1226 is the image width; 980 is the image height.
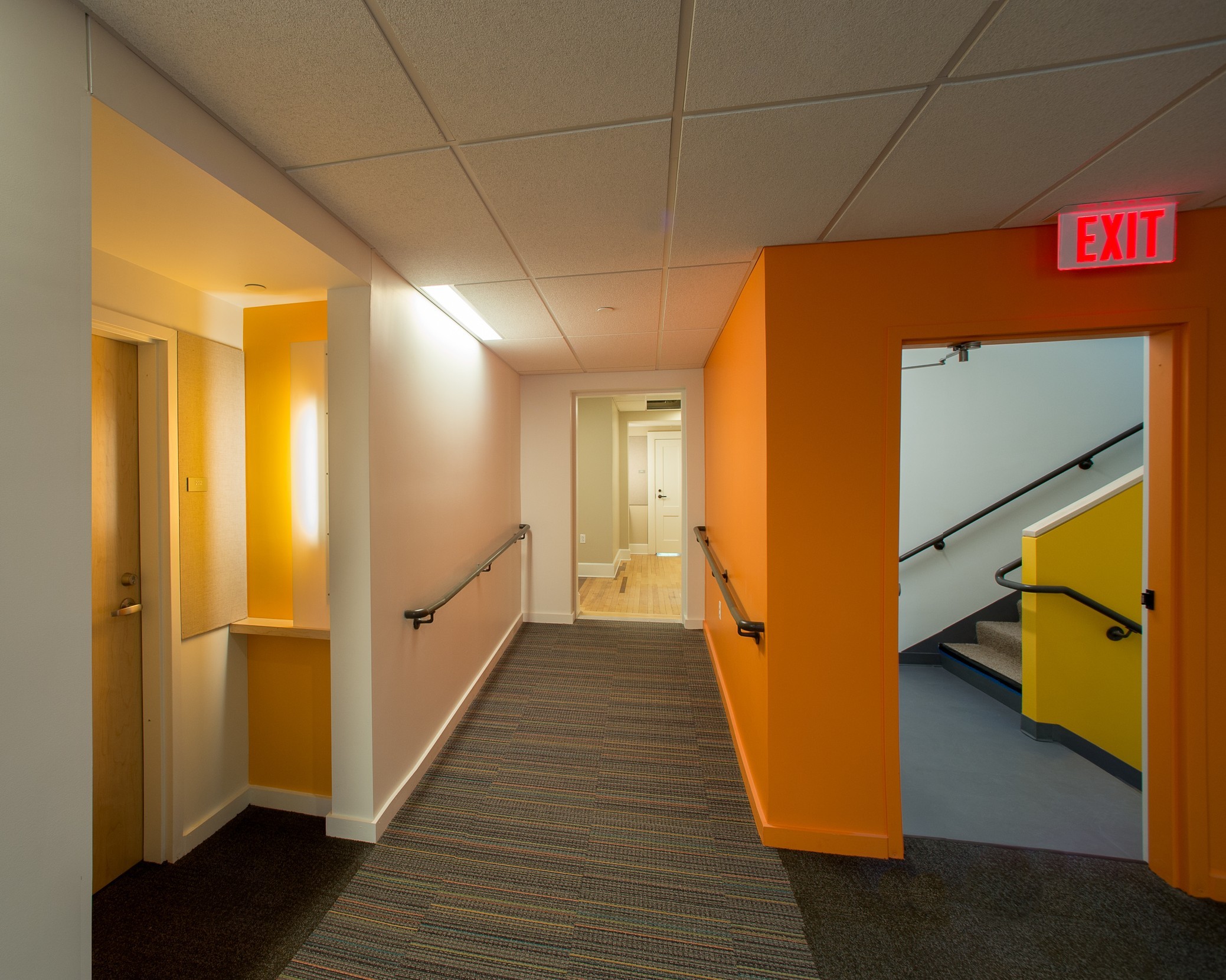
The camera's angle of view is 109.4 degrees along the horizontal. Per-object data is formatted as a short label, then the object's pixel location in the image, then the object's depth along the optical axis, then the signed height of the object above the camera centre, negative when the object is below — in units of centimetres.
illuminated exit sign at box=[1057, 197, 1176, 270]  160 +93
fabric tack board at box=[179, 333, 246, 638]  198 +1
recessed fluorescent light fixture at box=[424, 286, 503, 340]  239 +108
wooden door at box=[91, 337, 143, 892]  177 -57
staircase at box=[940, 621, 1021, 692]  307 -133
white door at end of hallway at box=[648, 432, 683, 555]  851 -16
